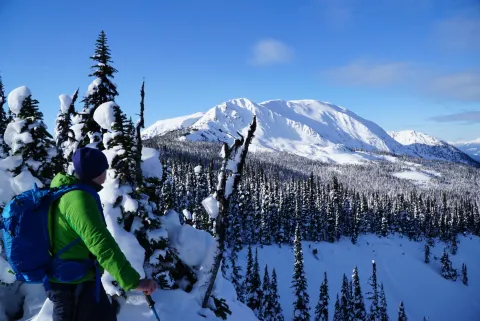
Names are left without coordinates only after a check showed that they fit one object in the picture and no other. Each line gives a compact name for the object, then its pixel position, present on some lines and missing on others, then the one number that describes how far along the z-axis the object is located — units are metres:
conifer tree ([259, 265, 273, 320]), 39.88
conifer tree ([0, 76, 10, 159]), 13.24
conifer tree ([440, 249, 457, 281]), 80.44
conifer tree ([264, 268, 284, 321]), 39.65
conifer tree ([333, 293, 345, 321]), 46.66
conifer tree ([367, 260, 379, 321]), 48.62
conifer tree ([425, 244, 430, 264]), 85.42
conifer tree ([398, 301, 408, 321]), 49.84
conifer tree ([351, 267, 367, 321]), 43.25
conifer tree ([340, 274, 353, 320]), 45.25
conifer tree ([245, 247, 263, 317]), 39.75
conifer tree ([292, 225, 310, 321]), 36.74
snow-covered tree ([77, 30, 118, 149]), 10.77
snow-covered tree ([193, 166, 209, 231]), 75.62
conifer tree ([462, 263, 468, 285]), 80.25
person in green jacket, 3.23
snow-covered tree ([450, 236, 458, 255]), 95.06
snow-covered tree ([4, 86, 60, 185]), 10.31
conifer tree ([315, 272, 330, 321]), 42.38
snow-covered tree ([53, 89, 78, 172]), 11.76
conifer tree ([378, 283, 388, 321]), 50.51
